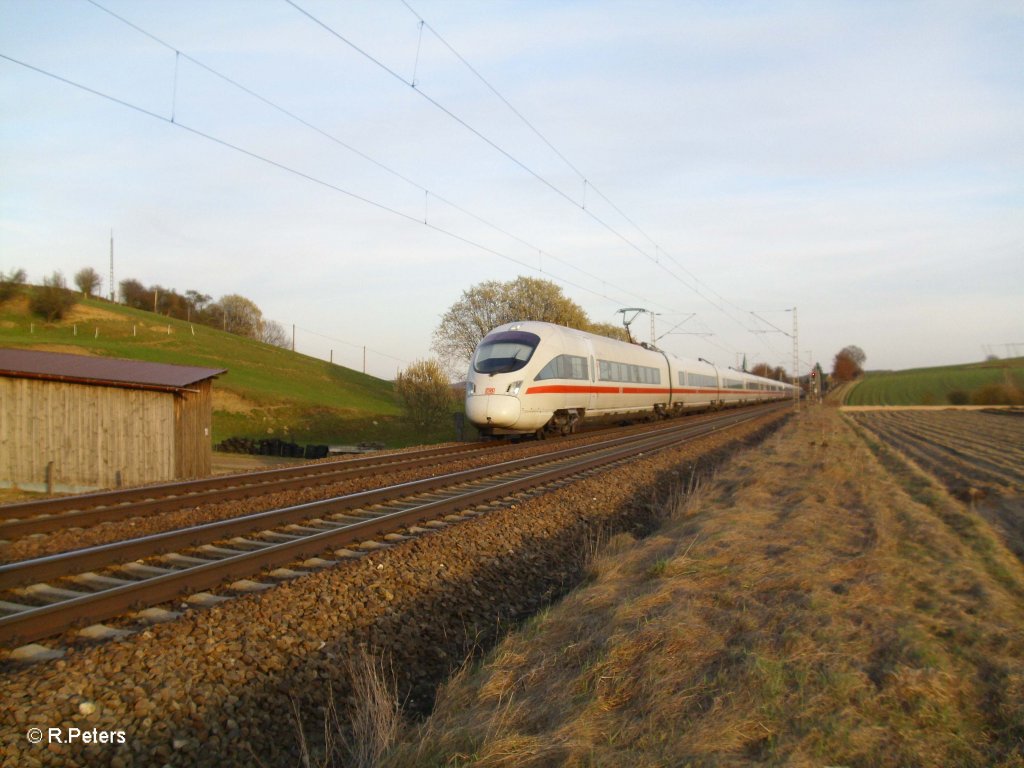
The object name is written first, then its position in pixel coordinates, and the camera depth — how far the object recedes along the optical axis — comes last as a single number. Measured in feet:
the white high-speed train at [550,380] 63.87
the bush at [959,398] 257.14
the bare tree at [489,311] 205.16
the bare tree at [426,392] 138.10
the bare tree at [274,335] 390.99
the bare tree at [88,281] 328.49
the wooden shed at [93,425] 55.83
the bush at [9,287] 223.71
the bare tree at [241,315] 362.33
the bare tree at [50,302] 220.23
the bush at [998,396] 223.10
